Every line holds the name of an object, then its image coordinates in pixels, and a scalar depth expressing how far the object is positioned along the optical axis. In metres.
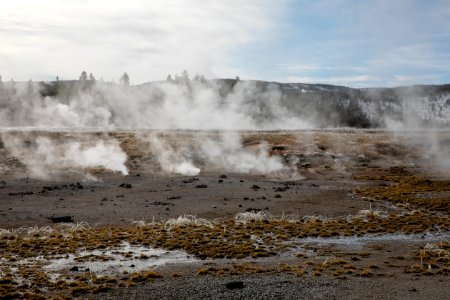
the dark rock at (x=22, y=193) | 50.61
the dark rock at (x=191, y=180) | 62.28
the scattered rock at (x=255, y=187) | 57.15
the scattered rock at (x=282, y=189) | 56.52
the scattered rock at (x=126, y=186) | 57.45
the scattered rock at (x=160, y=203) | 47.09
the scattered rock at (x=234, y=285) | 22.81
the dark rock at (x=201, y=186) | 57.49
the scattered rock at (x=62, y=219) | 38.56
